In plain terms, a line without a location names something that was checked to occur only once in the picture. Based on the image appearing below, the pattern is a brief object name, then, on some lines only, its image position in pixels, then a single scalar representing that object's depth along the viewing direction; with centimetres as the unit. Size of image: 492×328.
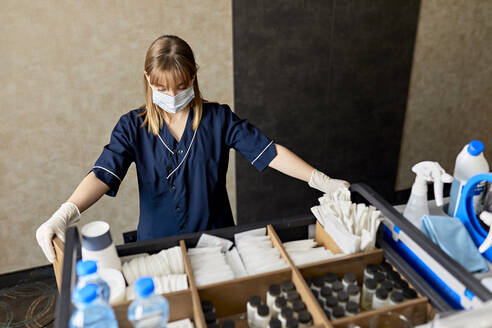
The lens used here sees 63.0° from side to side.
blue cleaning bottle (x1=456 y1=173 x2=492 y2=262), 135
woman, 152
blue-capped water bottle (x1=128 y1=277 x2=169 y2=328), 91
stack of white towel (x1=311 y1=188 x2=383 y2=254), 118
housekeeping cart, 97
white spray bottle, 141
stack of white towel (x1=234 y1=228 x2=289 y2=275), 115
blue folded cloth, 126
